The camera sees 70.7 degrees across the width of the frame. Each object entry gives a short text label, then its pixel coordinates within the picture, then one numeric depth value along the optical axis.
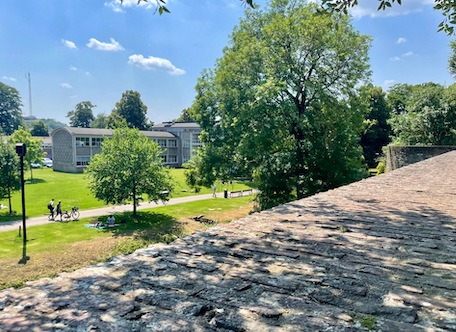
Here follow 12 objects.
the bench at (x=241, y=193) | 37.72
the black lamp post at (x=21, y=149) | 18.03
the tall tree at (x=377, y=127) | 49.97
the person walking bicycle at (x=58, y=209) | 25.33
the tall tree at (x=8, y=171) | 27.27
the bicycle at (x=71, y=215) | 24.84
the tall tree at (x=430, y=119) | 28.30
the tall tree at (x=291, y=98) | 18.36
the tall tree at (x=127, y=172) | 25.50
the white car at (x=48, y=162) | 70.64
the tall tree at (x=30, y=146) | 49.45
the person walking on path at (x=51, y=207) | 25.41
